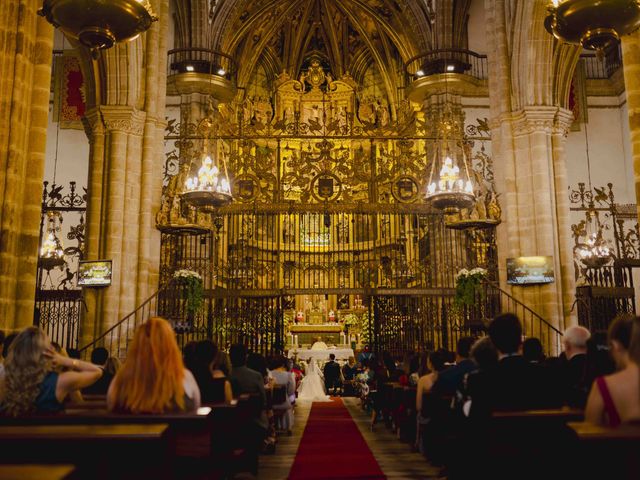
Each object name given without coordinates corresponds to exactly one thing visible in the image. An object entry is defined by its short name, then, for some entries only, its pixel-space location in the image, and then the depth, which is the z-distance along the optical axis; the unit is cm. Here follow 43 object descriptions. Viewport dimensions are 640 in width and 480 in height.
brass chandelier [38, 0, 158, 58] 616
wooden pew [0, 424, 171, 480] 286
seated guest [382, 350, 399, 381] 1047
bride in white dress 1628
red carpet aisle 633
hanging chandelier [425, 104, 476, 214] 1120
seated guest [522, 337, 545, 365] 599
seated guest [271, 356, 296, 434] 955
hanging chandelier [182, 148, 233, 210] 1118
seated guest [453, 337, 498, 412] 395
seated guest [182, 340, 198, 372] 530
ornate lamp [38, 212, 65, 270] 1445
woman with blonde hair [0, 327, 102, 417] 368
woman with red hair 368
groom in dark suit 1673
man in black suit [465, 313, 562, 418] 385
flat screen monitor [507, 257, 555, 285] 1161
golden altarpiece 1264
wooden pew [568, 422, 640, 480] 259
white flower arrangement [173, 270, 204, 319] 1186
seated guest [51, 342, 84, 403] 493
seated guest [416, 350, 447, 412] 621
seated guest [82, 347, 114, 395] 630
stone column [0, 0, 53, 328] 693
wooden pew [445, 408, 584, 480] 361
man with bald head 495
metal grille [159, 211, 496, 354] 1264
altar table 1717
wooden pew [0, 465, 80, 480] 188
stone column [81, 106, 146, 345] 1131
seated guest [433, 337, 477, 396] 562
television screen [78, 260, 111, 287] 1096
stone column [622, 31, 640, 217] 770
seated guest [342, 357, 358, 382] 1748
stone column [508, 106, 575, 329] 1201
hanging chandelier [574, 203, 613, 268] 1416
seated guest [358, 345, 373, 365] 1414
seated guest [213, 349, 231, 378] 556
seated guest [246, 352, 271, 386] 737
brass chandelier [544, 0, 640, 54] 638
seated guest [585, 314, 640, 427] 273
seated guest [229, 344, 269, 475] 618
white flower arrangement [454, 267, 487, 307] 1197
